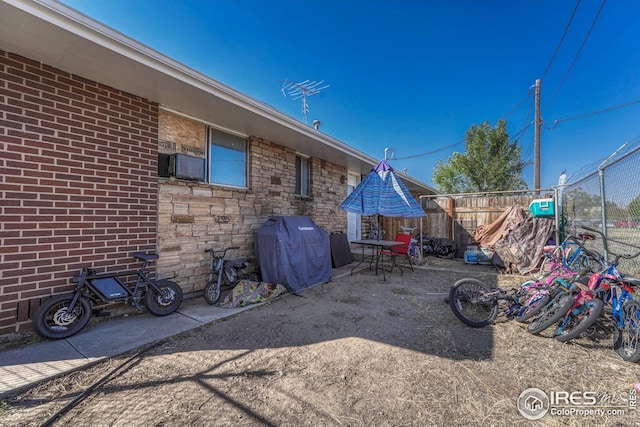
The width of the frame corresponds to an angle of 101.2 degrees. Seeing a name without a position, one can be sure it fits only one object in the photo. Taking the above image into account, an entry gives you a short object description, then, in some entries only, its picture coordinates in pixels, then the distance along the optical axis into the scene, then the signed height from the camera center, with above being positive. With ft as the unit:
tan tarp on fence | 22.94 -0.90
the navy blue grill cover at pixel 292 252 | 15.76 -2.19
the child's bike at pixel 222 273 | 13.76 -3.28
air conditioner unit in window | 13.73 +2.71
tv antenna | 27.50 +13.86
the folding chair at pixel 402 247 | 23.61 -2.75
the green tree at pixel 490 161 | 55.57 +12.55
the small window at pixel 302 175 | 23.56 +3.87
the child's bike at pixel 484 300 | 10.76 -3.48
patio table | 19.45 -1.96
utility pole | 34.65 +10.30
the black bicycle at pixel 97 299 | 9.32 -3.32
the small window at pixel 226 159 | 16.42 +3.84
